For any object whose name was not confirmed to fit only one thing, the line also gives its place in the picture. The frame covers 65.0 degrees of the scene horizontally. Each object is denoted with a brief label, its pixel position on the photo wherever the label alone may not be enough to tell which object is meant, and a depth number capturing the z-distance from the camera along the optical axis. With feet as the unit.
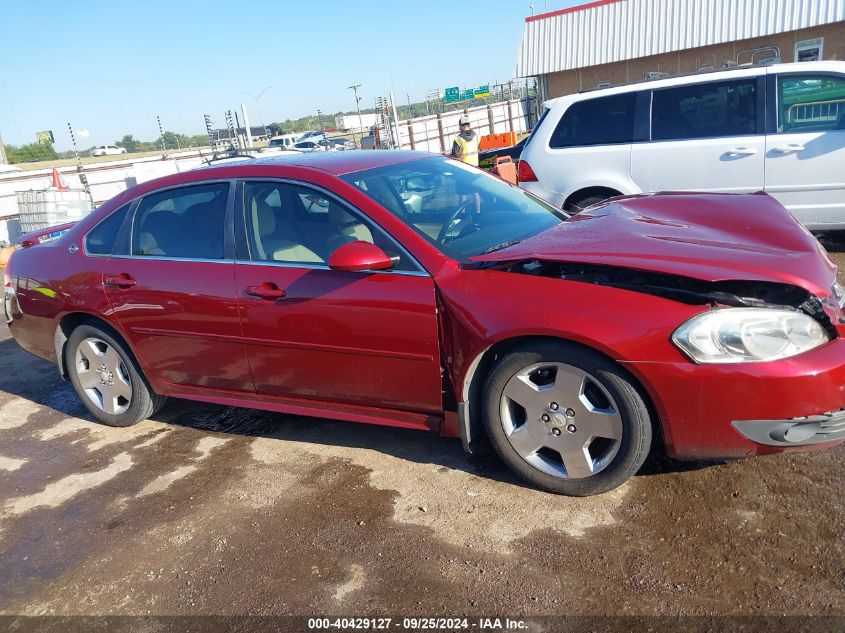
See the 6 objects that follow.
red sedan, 8.54
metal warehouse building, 57.00
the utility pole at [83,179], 49.63
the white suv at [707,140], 19.40
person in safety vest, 36.68
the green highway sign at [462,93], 132.05
